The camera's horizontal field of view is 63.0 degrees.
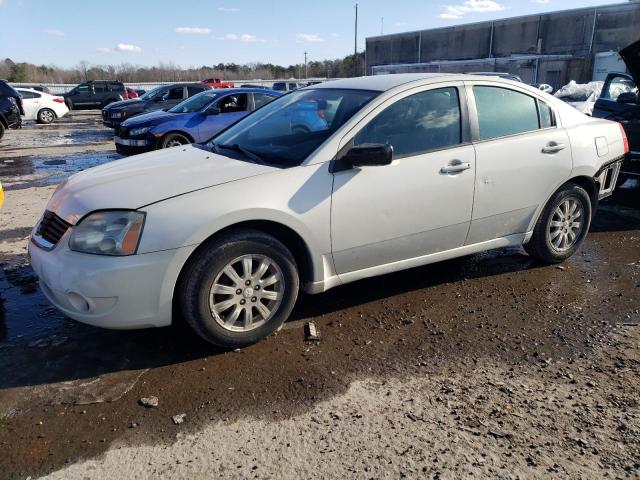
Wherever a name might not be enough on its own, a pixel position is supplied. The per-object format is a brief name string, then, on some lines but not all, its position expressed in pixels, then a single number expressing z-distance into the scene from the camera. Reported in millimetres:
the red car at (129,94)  28498
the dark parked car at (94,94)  28281
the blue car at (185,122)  10273
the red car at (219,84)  27595
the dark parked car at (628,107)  7133
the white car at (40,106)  21562
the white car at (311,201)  3074
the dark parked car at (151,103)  16297
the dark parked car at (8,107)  14484
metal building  32969
